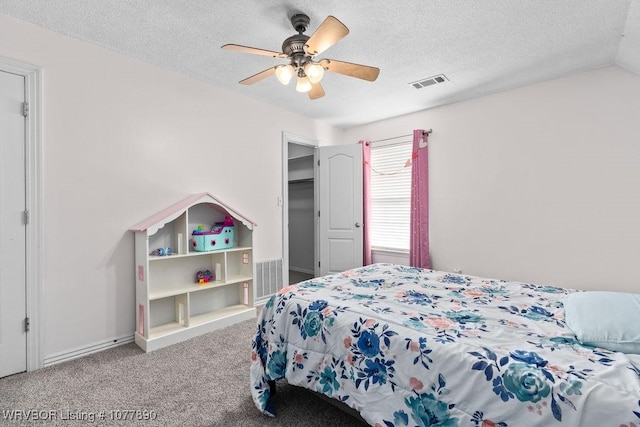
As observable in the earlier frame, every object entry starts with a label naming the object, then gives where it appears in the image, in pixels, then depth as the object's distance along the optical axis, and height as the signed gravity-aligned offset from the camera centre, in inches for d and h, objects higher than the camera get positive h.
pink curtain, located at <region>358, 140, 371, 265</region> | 171.0 +5.9
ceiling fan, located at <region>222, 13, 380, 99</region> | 74.8 +40.0
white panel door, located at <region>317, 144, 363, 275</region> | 169.9 +2.5
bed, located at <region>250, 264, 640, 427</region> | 38.3 -23.0
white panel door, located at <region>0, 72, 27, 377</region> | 82.4 -4.2
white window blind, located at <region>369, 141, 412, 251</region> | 165.3 +8.8
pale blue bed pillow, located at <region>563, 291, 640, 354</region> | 45.5 -18.7
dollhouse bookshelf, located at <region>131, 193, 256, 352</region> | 102.1 -26.0
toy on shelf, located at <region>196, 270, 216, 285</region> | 120.1 -26.9
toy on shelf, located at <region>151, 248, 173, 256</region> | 108.3 -14.7
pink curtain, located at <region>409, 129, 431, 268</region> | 153.1 +4.6
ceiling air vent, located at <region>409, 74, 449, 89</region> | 120.2 +54.5
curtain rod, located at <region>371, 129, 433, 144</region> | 153.6 +41.7
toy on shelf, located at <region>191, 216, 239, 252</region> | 116.0 -10.1
